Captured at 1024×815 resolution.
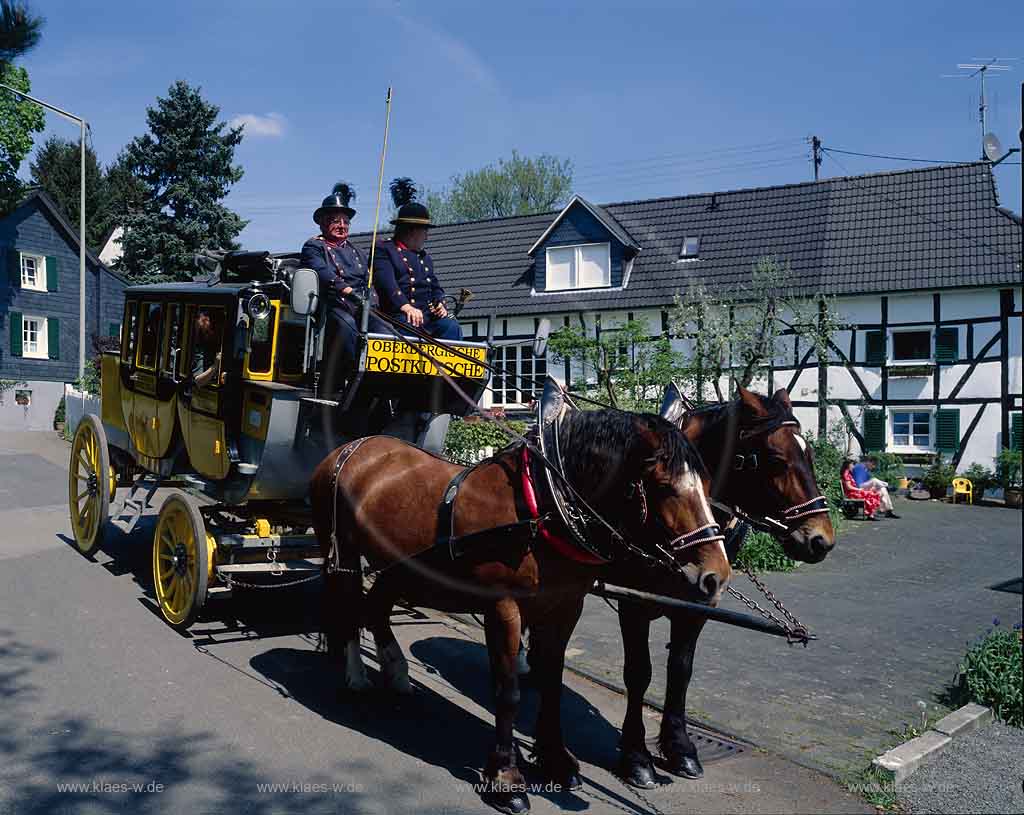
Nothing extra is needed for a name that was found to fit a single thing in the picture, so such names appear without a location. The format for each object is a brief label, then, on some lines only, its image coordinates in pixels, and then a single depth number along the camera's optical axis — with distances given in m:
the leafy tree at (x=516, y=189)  50.53
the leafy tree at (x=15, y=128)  24.31
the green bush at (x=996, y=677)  5.59
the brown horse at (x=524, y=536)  4.02
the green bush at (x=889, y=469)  19.33
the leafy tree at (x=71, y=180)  40.03
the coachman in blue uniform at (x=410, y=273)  6.62
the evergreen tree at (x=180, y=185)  27.67
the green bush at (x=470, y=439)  13.26
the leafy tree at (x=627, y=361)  15.66
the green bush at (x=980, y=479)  19.25
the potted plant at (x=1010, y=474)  18.73
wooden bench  16.23
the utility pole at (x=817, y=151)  42.69
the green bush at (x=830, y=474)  13.33
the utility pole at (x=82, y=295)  21.69
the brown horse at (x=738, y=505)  4.67
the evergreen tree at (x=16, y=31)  9.44
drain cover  5.05
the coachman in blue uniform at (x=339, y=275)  6.00
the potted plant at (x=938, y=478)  19.50
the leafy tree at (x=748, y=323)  16.77
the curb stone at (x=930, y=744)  4.70
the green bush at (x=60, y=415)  23.08
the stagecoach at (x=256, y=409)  6.14
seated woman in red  16.17
